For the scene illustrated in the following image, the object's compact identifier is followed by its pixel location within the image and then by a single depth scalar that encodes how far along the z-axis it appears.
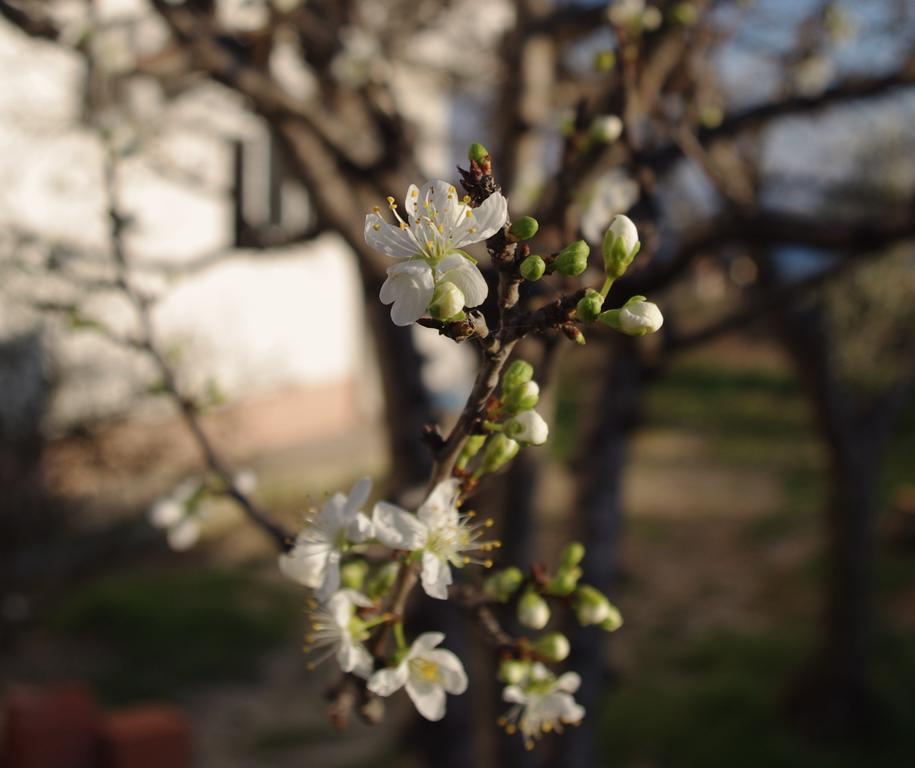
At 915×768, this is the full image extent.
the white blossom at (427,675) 0.18
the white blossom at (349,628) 0.17
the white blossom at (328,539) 0.17
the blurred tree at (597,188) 0.39
